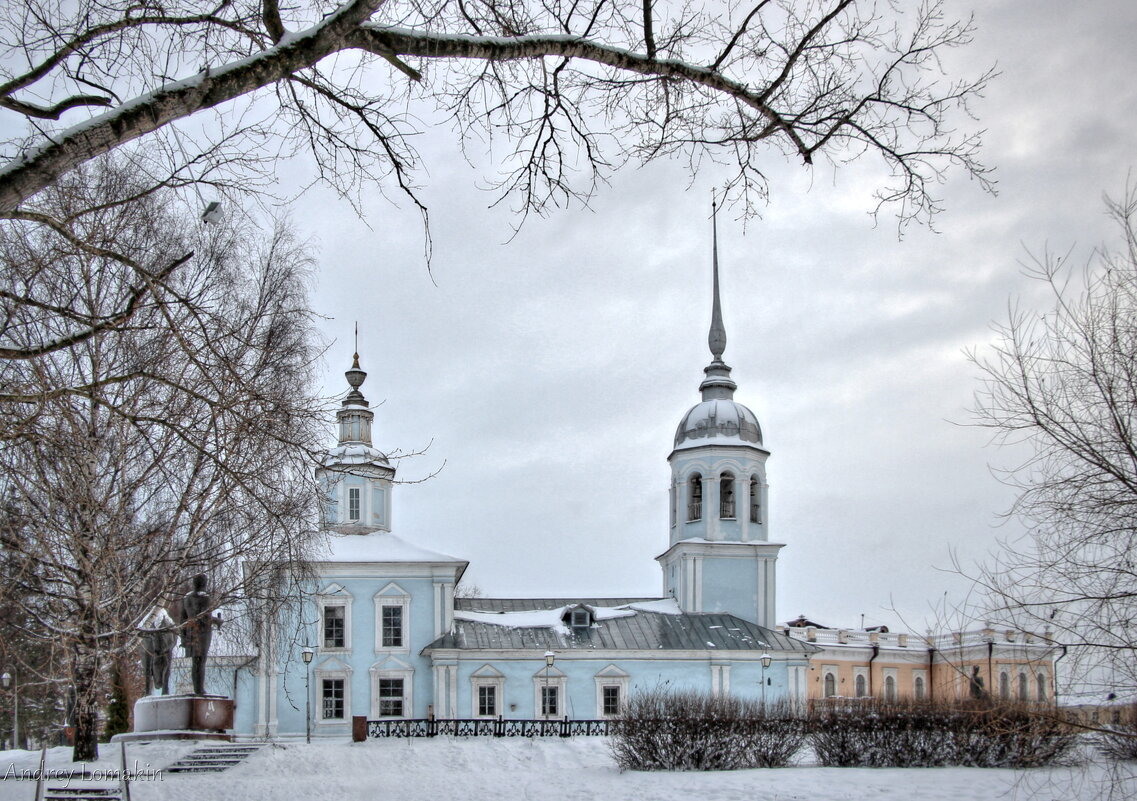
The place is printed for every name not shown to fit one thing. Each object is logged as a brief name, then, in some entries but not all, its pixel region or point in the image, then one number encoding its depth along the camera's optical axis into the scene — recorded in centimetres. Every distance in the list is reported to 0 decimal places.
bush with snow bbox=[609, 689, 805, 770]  1853
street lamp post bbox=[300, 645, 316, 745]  1858
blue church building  3256
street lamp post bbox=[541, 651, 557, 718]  2676
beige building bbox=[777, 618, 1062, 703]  4712
